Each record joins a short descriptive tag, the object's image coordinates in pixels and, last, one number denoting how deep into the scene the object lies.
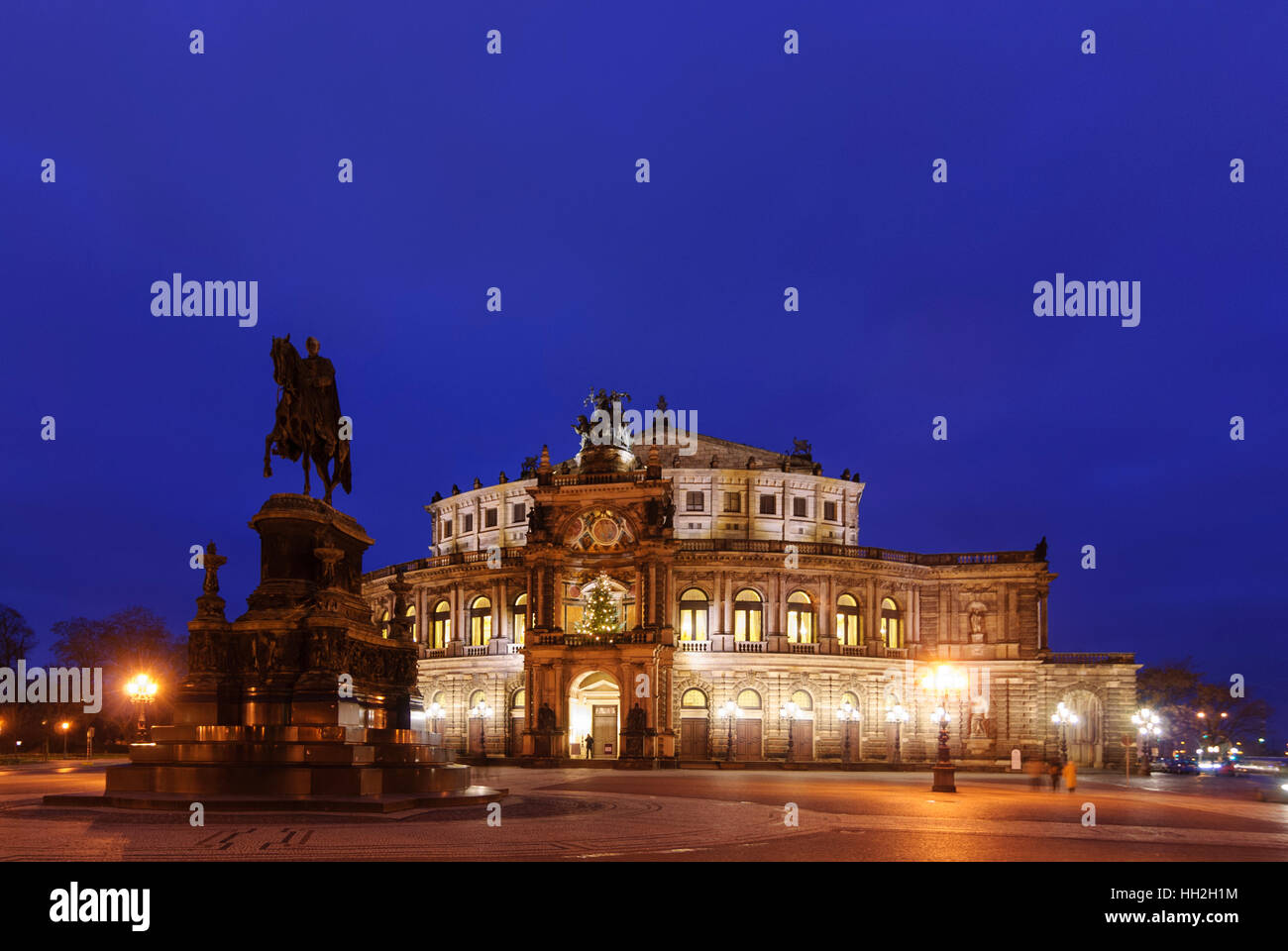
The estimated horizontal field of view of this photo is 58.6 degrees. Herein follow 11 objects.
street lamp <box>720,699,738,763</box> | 69.56
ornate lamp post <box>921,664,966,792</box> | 35.06
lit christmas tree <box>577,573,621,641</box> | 69.12
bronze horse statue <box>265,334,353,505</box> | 24.67
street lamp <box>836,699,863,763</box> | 71.19
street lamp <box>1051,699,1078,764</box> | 72.25
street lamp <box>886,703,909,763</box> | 71.62
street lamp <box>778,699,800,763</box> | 70.06
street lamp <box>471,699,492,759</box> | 73.69
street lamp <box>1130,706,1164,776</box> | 73.12
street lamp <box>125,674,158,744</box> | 45.59
